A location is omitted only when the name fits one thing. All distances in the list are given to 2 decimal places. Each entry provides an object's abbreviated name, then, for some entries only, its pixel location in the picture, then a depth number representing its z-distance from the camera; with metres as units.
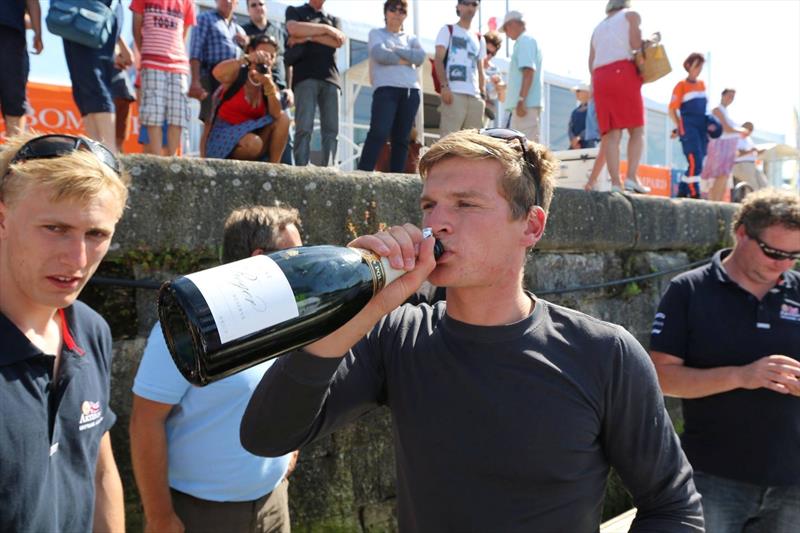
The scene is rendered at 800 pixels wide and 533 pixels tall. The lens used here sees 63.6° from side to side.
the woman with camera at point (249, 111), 3.93
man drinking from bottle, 1.41
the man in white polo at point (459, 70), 5.44
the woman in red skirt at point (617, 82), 5.45
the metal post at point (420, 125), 6.05
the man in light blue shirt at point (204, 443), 2.09
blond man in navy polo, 1.54
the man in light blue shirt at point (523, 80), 6.02
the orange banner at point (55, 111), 6.11
